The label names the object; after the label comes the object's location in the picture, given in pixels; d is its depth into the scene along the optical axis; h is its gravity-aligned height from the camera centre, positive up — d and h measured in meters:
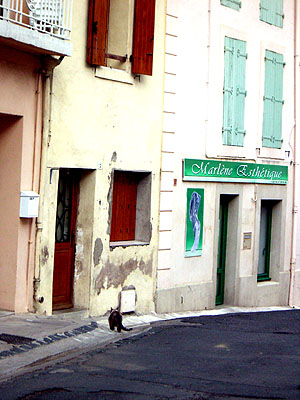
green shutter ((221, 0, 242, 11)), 16.42 +4.63
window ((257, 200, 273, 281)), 18.77 +0.03
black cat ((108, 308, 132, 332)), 11.64 -1.16
